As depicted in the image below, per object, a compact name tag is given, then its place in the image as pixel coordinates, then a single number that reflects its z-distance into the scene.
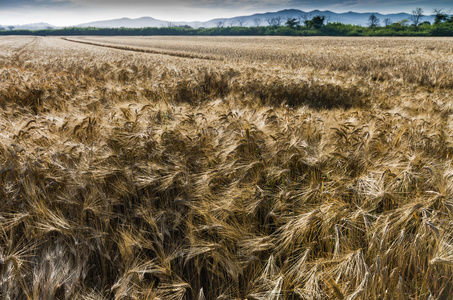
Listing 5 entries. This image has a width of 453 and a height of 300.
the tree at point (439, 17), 69.38
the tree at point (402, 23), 72.86
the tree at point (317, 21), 81.50
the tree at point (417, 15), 106.76
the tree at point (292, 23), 88.06
